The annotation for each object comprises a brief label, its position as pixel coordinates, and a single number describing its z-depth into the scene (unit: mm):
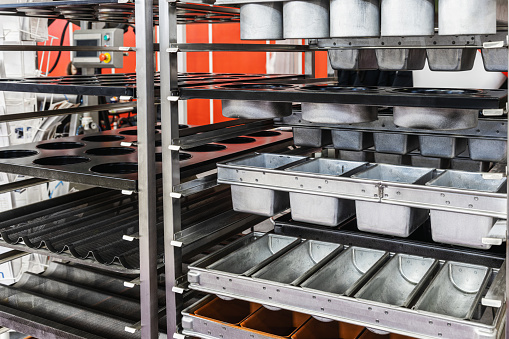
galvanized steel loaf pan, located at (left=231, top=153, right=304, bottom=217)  1981
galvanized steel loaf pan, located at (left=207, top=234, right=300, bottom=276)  2100
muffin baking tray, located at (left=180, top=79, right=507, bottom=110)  1521
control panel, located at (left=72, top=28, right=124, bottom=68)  4074
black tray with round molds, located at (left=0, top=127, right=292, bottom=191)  2084
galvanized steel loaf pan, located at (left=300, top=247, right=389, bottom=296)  1927
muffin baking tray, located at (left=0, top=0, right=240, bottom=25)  2185
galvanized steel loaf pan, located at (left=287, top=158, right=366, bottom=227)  1870
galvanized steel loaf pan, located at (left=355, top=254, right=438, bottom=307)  1868
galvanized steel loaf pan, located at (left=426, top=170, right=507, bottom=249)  1634
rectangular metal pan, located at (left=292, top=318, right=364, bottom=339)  1941
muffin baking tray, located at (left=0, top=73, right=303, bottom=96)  1971
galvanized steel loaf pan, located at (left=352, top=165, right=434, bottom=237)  1760
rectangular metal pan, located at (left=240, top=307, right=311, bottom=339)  2008
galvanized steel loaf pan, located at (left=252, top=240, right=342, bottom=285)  2029
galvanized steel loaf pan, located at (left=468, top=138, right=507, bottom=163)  2025
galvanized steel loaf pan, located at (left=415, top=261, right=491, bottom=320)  1805
